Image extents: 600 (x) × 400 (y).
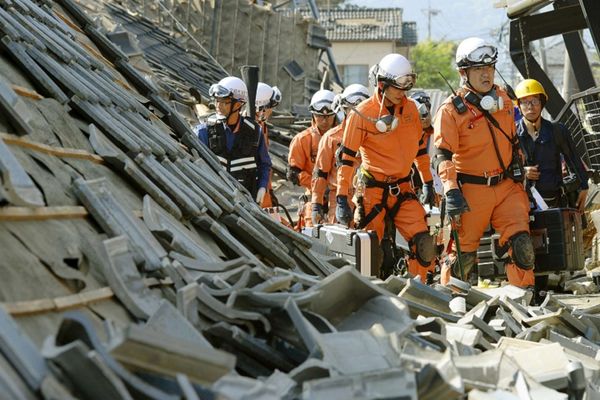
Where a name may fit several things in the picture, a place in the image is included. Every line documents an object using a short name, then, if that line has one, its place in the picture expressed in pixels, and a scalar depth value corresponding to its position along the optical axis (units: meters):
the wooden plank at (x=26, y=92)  6.28
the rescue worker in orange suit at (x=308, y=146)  15.19
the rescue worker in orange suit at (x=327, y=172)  13.69
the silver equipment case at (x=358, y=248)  11.15
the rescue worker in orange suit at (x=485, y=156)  10.77
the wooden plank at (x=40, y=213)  4.96
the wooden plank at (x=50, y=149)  5.55
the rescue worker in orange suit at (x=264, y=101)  15.20
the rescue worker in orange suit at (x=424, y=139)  12.53
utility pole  101.38
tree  91.12
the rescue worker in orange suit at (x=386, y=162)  11.60
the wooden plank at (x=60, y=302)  4.40
